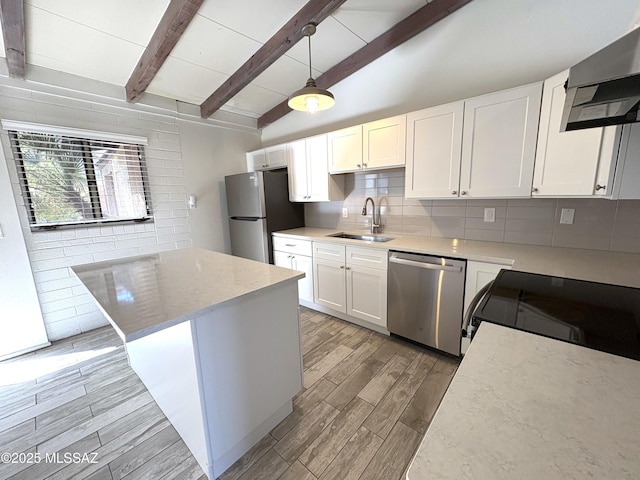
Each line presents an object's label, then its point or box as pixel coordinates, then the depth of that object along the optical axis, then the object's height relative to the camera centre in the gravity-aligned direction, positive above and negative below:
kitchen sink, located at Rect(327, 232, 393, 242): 2.74 -0.45
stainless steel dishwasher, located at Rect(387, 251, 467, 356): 1.97 -0.84
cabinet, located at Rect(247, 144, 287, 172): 3.34 +0.58
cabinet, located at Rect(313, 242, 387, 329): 2.40 -0.83
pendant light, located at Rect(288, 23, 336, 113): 1.76 +0.72
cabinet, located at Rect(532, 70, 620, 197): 1.47 +0.22
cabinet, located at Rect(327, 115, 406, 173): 2.36 +0.50
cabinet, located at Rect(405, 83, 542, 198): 1.79 +0.36
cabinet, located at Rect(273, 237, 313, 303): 2.95 -0.69
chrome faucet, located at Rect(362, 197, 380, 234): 2.88 -0.23
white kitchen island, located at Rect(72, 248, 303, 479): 1.14 -0.71
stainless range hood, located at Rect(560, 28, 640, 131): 0.66 +0.33
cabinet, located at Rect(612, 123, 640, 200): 1.36 +0.13
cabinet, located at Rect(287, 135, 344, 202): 2.94 +0.30
